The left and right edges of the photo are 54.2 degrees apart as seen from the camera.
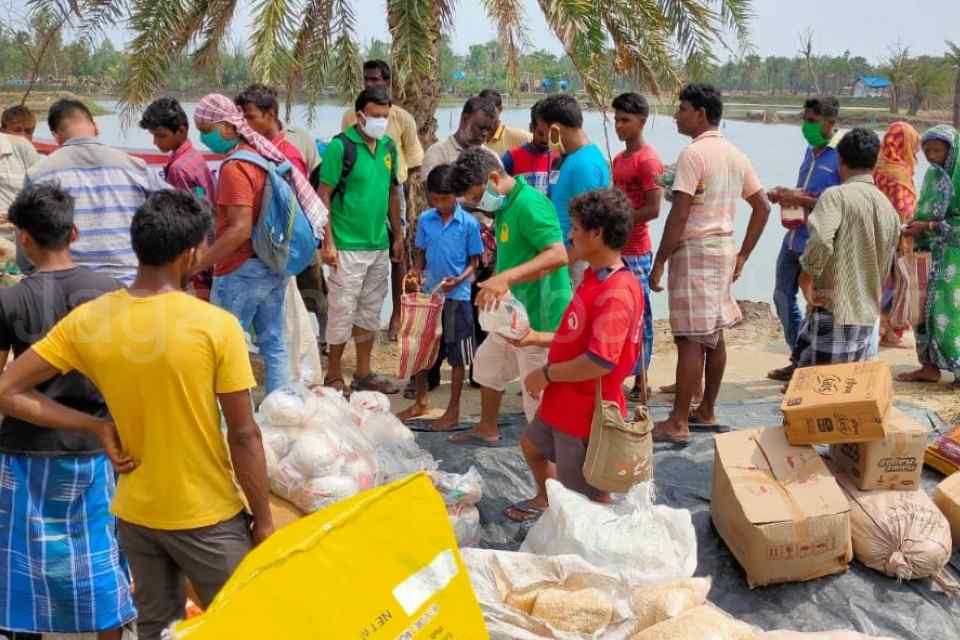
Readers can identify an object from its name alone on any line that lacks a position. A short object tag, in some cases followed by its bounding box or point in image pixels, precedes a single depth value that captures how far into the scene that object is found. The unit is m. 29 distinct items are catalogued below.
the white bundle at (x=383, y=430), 4.32
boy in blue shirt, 5.17
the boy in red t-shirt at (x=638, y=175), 5.18
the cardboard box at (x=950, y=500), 3.82
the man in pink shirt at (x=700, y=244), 4.79
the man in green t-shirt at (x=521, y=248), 4.04
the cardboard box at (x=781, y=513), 3.47
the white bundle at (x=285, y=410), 3.85
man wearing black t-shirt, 2.76
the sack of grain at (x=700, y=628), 2.46
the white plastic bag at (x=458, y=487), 3.94
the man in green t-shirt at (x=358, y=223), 5.44
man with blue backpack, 4.36
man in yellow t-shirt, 2.28
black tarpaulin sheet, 3.40
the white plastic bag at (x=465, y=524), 3.83
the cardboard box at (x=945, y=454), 4.38
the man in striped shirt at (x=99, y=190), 3.99
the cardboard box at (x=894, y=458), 3.74
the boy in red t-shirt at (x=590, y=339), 3.27
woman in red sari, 6.57
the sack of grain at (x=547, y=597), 2.69
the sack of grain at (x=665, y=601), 2.69
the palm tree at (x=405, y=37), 6.41
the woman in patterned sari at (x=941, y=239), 5.90
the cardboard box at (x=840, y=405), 3.67
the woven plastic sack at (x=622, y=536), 3.14
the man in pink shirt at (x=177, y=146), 4.79
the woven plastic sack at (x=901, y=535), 3.54
